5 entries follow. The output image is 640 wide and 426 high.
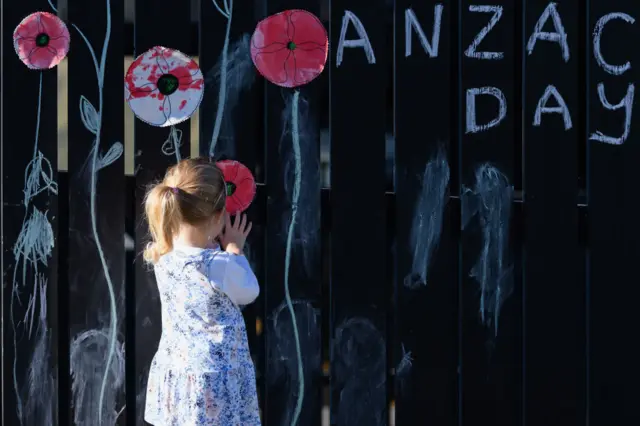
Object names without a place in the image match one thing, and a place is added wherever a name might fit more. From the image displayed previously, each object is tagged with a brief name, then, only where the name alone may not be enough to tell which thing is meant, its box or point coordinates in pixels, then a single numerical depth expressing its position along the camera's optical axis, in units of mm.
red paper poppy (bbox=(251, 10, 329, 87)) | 7164
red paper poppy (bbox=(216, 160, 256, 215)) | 7117
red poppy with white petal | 7223
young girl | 6180
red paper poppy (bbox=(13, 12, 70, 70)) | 7316
